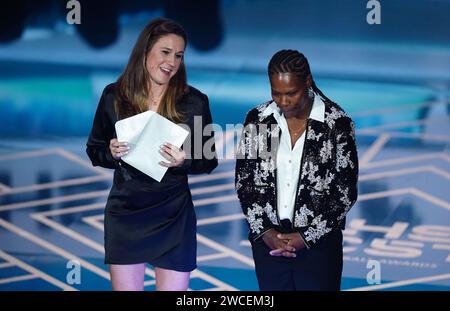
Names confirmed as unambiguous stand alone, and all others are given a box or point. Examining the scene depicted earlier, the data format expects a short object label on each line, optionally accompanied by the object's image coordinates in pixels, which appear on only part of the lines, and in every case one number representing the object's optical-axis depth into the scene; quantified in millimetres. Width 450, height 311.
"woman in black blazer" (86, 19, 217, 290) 8234
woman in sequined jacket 7793
